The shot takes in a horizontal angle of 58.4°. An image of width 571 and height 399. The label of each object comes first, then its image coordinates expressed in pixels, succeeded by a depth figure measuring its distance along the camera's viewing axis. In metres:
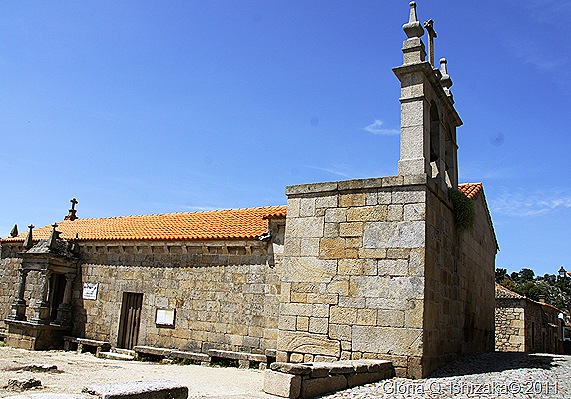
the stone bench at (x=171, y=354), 12.09
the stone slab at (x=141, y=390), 4.90
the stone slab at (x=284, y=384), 6.20
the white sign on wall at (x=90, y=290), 15.43
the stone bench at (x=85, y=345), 14.38
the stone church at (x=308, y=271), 8.27
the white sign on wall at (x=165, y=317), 13.32
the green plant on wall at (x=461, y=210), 10.12
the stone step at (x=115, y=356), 13.28
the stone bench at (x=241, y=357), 11.29
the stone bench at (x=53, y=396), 4.31
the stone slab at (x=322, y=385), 6.31
